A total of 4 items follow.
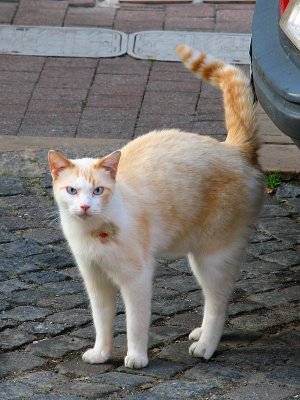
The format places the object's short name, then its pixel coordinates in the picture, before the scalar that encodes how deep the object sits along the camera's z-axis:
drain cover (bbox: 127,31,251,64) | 11.82
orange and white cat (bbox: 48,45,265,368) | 5.90
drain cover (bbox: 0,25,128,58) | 12.03
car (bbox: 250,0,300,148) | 6.16
